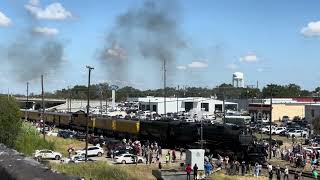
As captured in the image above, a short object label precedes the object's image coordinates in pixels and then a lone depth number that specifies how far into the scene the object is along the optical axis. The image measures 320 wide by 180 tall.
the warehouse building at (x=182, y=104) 171.62
